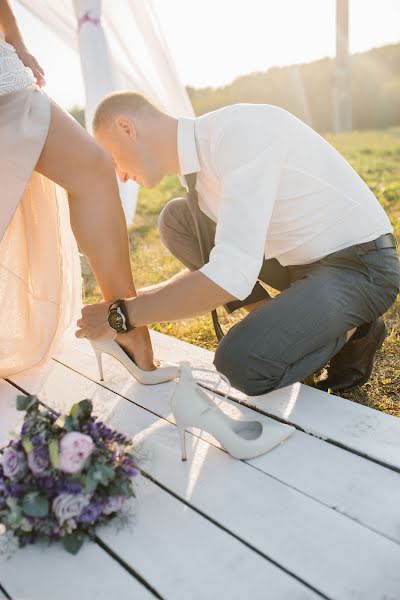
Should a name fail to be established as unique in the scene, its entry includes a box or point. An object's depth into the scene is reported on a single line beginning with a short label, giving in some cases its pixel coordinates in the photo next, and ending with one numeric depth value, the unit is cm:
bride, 177
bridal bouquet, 125
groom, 164
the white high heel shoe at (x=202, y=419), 152
